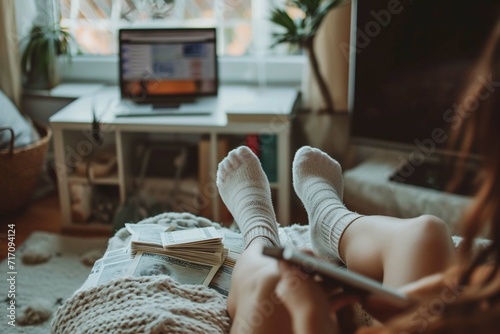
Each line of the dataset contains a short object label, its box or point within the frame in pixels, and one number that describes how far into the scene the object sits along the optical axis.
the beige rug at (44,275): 2.00
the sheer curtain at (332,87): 2.53
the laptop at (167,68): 2.64
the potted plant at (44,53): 2.85
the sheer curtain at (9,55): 2.79
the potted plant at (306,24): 2.43
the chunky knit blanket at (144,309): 1.22
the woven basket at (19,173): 2.52
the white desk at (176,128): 2.42
